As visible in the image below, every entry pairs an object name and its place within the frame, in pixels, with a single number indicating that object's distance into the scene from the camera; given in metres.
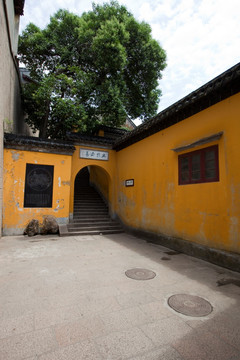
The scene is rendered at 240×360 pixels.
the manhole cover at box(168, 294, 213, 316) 2.84
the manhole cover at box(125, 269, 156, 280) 4.14
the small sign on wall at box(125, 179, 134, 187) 9.41
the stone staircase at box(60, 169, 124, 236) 8.96
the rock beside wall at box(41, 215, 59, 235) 8.45
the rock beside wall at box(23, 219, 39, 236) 8.16
